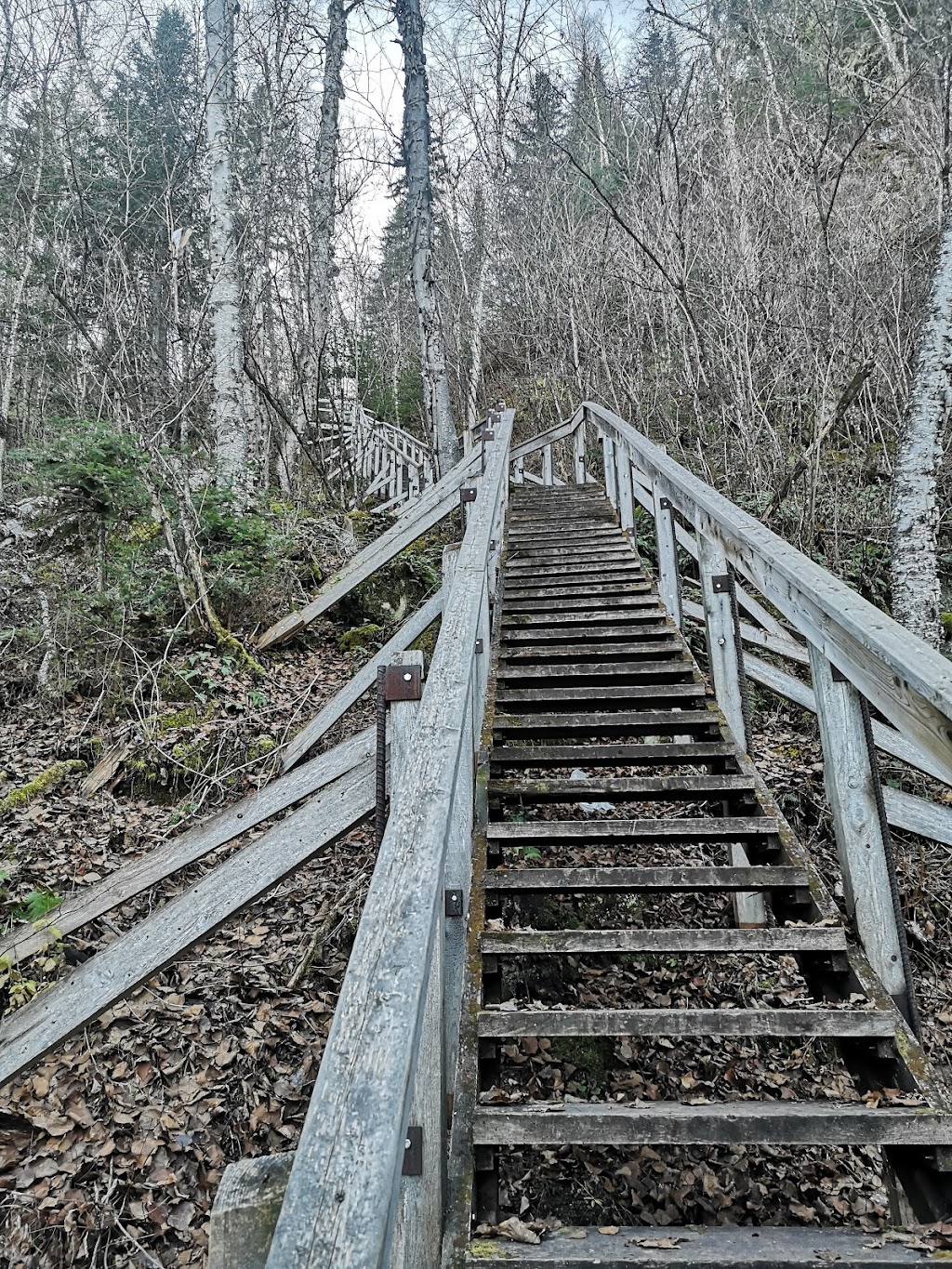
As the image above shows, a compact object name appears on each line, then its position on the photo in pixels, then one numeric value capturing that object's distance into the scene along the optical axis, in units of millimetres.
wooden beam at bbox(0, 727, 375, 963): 3264
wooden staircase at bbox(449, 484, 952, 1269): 1834
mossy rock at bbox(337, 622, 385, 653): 6363
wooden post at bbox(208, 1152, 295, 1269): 967
